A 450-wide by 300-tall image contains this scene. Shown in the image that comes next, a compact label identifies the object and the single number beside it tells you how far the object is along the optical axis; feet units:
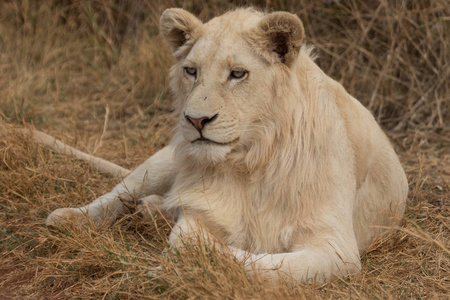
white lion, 21.67
